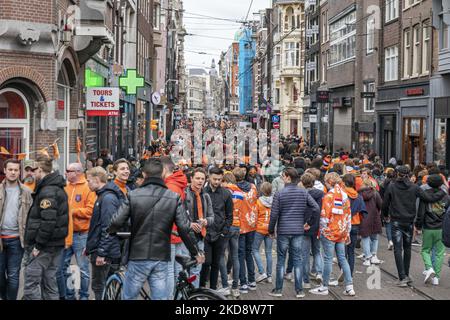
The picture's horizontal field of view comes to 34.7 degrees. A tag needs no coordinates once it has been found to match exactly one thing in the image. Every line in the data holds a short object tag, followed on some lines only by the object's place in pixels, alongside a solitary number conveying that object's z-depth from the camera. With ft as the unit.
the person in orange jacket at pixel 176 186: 29.64
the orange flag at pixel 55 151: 51.37
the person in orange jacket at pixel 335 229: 35.35
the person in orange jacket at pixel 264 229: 37.29
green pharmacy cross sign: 89.12
